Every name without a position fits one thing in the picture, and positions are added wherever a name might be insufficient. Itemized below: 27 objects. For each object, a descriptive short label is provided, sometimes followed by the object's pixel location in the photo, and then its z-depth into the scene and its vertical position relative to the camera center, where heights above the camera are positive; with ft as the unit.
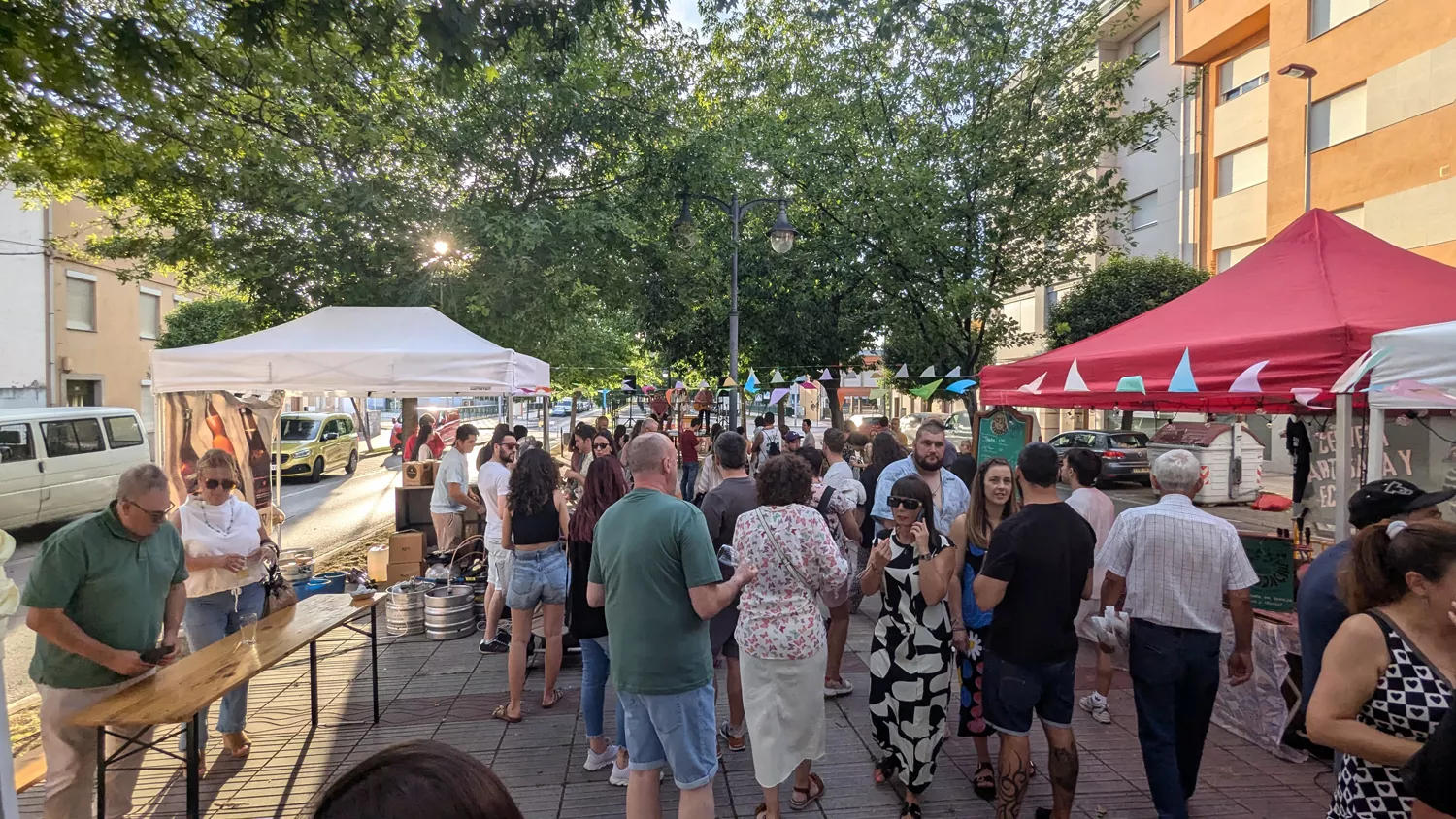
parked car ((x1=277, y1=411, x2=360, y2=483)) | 60.39 -4.71
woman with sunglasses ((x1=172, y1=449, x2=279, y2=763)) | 13.91 -3.28
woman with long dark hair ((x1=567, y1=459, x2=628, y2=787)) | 12.89 -4.03
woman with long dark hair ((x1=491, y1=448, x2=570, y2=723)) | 15.52 -3.57
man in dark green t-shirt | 9.75 -3.32
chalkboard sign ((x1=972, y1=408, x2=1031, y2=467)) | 27.30 -1.34
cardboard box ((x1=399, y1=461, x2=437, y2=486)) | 31.27 -3.52
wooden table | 9.42 -4.33
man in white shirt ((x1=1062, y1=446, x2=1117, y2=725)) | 15.58 -2.45
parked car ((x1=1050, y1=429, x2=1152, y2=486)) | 58.80 -4.33
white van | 34.63 -3.65
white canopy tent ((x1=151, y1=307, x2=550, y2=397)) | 20.43 +0.85
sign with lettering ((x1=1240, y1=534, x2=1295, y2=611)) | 15.80 -3.82
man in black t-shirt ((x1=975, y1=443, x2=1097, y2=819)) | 10.46 -3.31
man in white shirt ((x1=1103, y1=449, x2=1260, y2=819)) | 10.89 -3.55
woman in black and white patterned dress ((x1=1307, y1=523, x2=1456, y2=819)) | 6.42 -2.41
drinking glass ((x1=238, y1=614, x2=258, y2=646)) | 12.60 -4.28
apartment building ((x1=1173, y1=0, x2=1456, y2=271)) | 50.52 +23.38
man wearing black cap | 8.76 -2.15
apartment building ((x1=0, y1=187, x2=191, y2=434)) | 63.72 +6.54
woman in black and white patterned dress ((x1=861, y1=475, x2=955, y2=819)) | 11.30 -4.12
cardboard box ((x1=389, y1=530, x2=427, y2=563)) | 26.25 -5.67
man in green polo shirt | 9.89 -3.22
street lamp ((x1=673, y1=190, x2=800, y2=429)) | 34.83 +8.24
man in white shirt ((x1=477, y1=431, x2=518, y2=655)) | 19.08 -3.71
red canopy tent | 13.46 +1.53
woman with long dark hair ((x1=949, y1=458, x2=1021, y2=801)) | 12.62 -3.13
